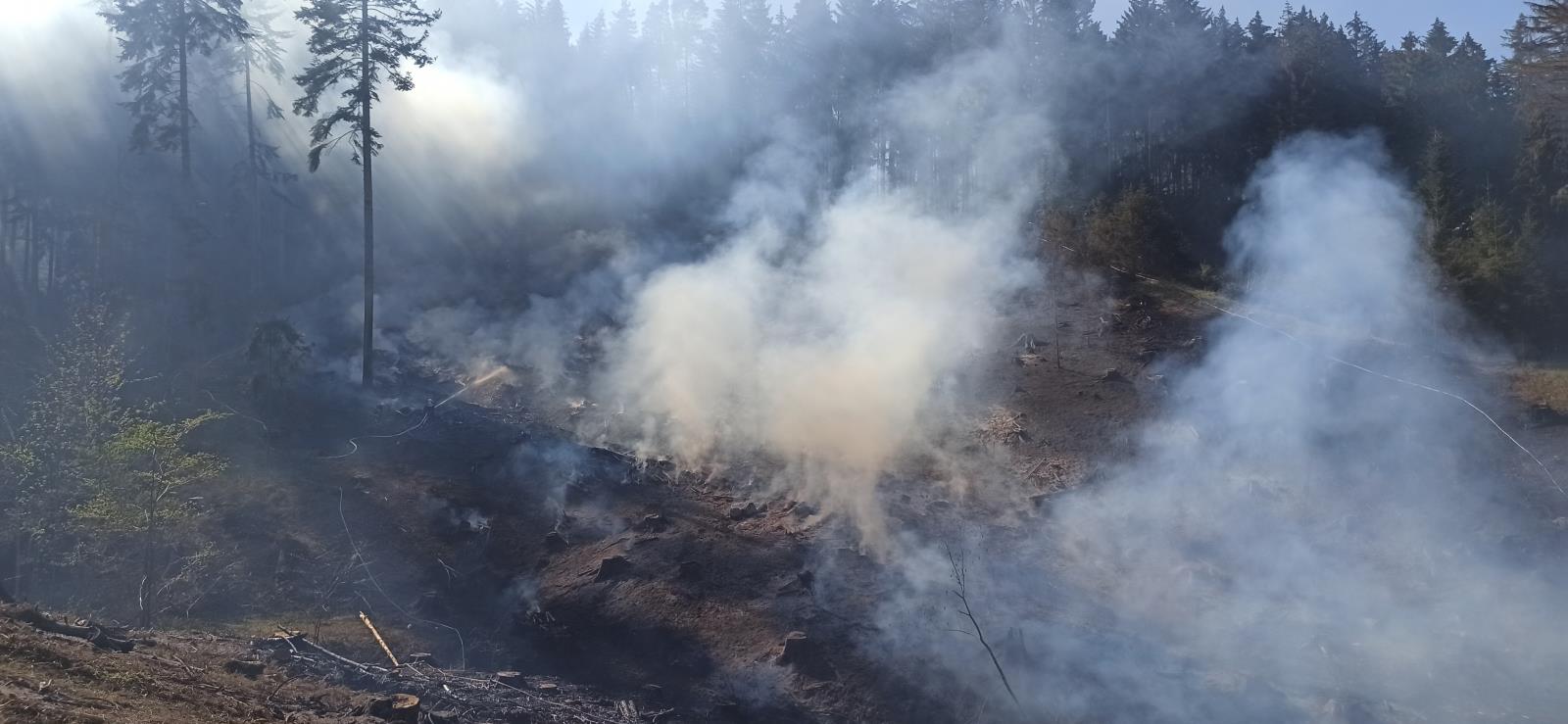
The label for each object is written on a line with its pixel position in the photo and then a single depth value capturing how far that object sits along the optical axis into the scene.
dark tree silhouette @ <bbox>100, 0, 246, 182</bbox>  26.08
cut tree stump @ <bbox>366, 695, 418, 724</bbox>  10.34
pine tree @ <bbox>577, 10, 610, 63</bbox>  52.27
